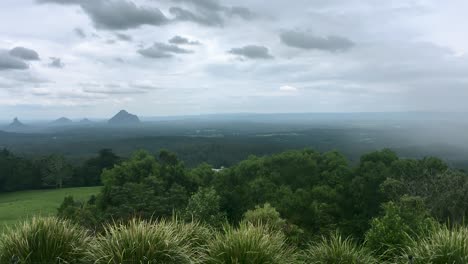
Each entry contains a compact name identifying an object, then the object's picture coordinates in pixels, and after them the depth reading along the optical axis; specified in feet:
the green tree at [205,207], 68.90
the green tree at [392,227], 38.88
